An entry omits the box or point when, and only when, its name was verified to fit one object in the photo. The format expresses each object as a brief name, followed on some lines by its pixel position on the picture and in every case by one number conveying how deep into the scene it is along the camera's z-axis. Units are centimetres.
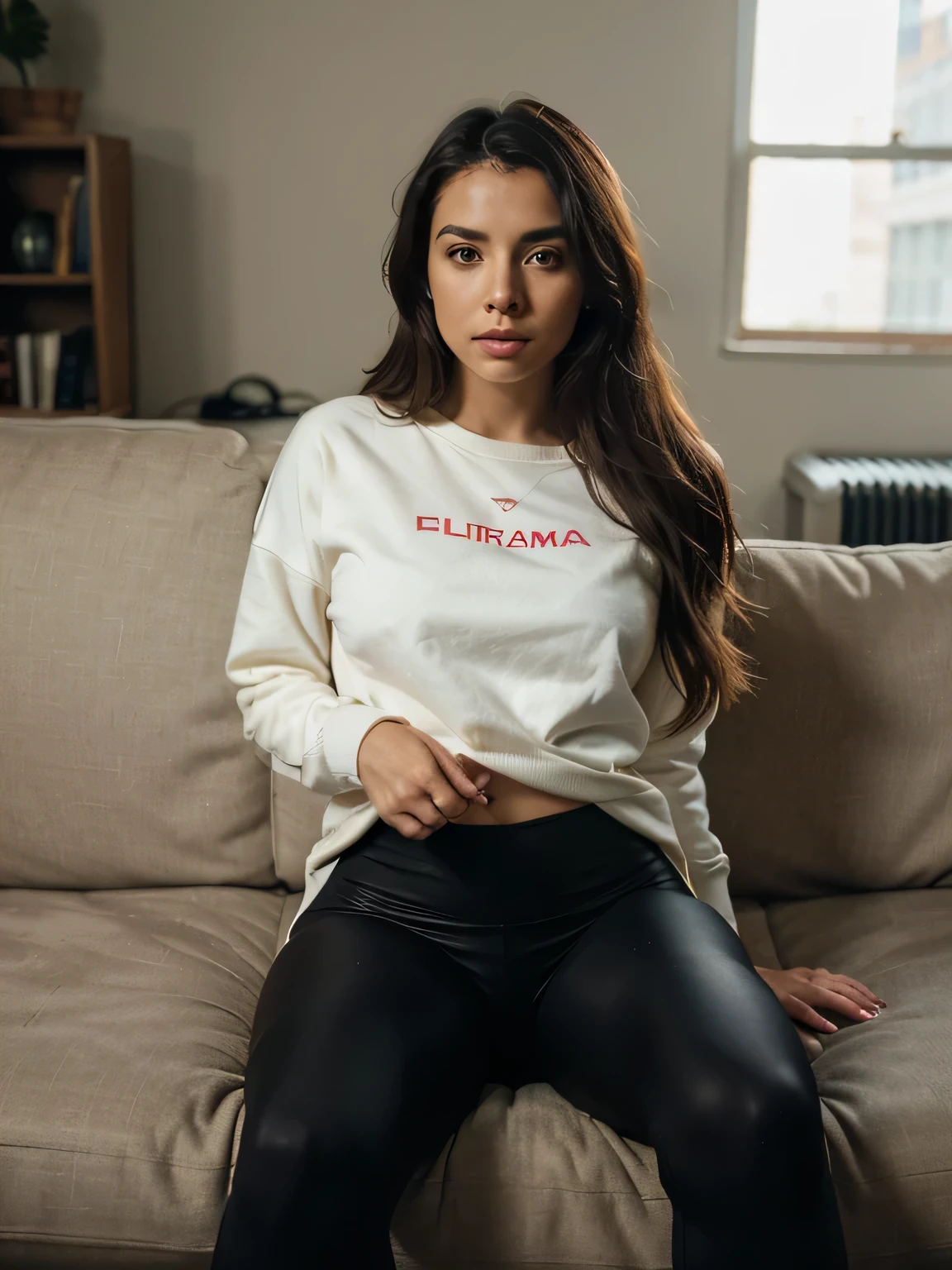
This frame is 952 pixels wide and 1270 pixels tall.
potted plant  328
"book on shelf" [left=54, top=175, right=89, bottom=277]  339
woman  88
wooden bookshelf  336
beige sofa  134
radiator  334
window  362
